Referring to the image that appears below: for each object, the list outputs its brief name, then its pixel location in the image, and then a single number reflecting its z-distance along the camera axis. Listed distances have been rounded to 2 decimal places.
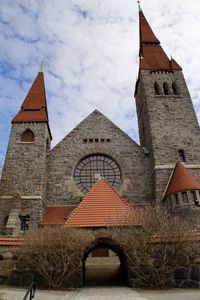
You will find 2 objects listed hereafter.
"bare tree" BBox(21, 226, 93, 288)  9.64
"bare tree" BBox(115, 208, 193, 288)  9.78
